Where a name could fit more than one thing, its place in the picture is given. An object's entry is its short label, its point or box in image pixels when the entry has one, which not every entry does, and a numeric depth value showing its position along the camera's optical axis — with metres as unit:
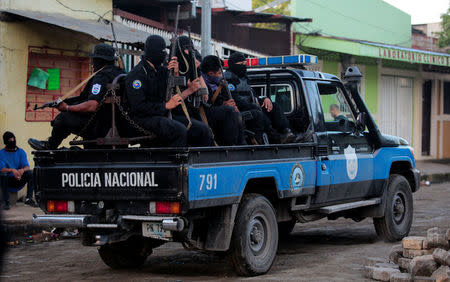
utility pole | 11.60
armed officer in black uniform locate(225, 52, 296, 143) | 7.64
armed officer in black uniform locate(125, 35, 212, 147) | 6.18
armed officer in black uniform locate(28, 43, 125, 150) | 6.52
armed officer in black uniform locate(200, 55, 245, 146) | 6.87
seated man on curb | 11.19
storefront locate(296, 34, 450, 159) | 20.06
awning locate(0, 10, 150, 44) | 11.20
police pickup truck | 5.86
